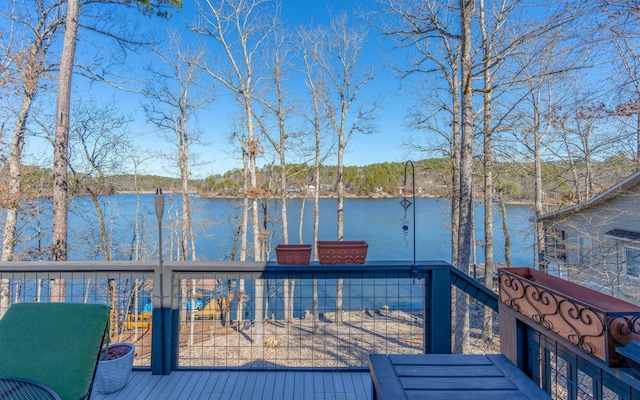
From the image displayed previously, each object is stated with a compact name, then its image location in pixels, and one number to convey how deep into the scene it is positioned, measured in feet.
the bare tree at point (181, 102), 33.81
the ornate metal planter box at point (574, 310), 3.29
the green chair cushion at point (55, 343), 5.39
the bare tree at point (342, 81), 34.71
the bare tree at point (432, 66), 17.59
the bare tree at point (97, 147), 32.96
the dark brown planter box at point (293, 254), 7.22
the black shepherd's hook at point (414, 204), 7.20
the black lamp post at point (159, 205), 7.36
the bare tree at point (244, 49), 30.71
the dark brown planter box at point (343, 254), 7.25
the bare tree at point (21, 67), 21.38
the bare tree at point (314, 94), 36.35
